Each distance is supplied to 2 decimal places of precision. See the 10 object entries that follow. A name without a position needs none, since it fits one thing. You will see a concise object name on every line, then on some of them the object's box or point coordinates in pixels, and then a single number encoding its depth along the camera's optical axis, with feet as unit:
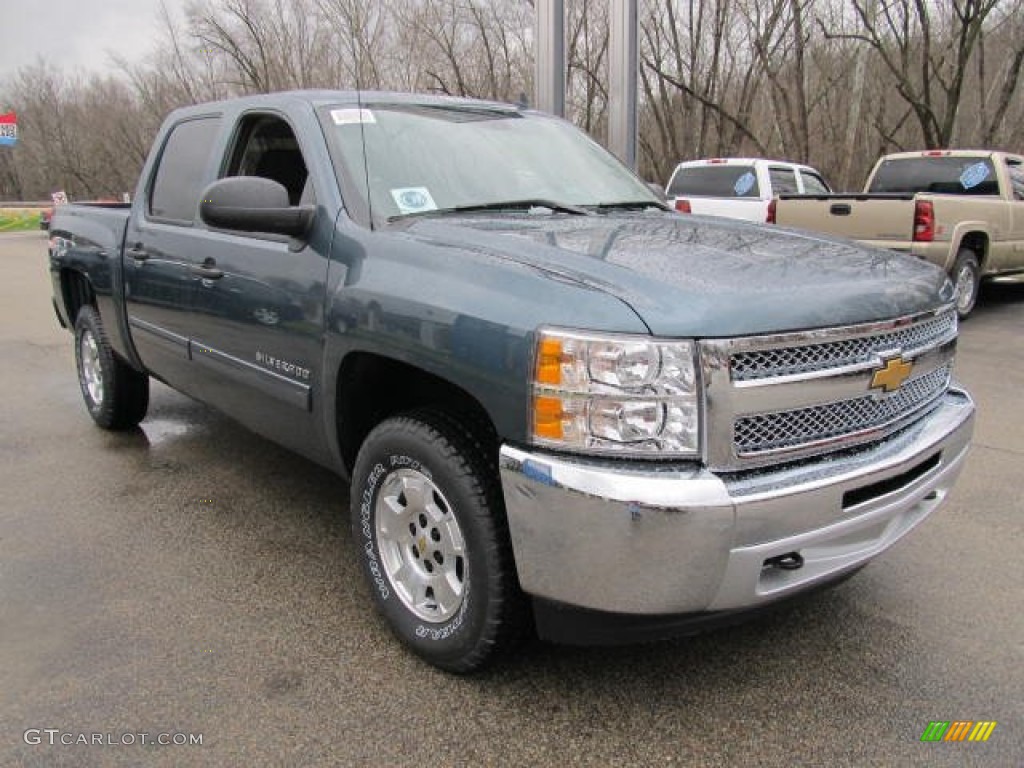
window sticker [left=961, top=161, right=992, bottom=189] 32.81
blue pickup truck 6.81
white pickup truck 35.94
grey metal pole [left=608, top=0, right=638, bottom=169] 35.96
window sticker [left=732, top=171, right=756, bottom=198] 36.86
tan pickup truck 27.78
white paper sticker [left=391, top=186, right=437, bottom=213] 9.97
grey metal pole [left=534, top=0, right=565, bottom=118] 35.65
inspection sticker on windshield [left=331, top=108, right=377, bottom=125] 10.77
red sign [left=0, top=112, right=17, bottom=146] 143.83
